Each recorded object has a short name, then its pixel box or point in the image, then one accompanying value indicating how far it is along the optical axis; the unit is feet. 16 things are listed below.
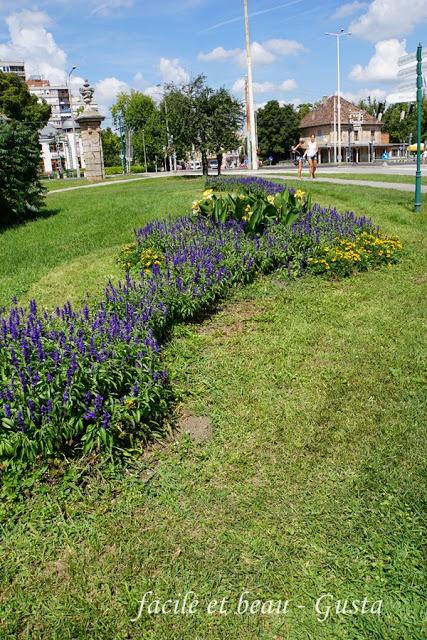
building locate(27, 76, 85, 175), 261.87
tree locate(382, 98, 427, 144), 266.77
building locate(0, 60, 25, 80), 394.73
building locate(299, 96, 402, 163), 270.05
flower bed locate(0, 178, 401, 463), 10.42
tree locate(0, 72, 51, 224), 43.45
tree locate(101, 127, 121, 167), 311.19
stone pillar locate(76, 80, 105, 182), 96.22
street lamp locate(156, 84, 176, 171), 99.39
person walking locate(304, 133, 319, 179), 61.21
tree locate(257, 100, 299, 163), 264.31
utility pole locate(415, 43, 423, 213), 31.07
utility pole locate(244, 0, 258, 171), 116.88
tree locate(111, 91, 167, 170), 290.97
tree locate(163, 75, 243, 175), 97.66
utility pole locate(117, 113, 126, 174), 210.63
